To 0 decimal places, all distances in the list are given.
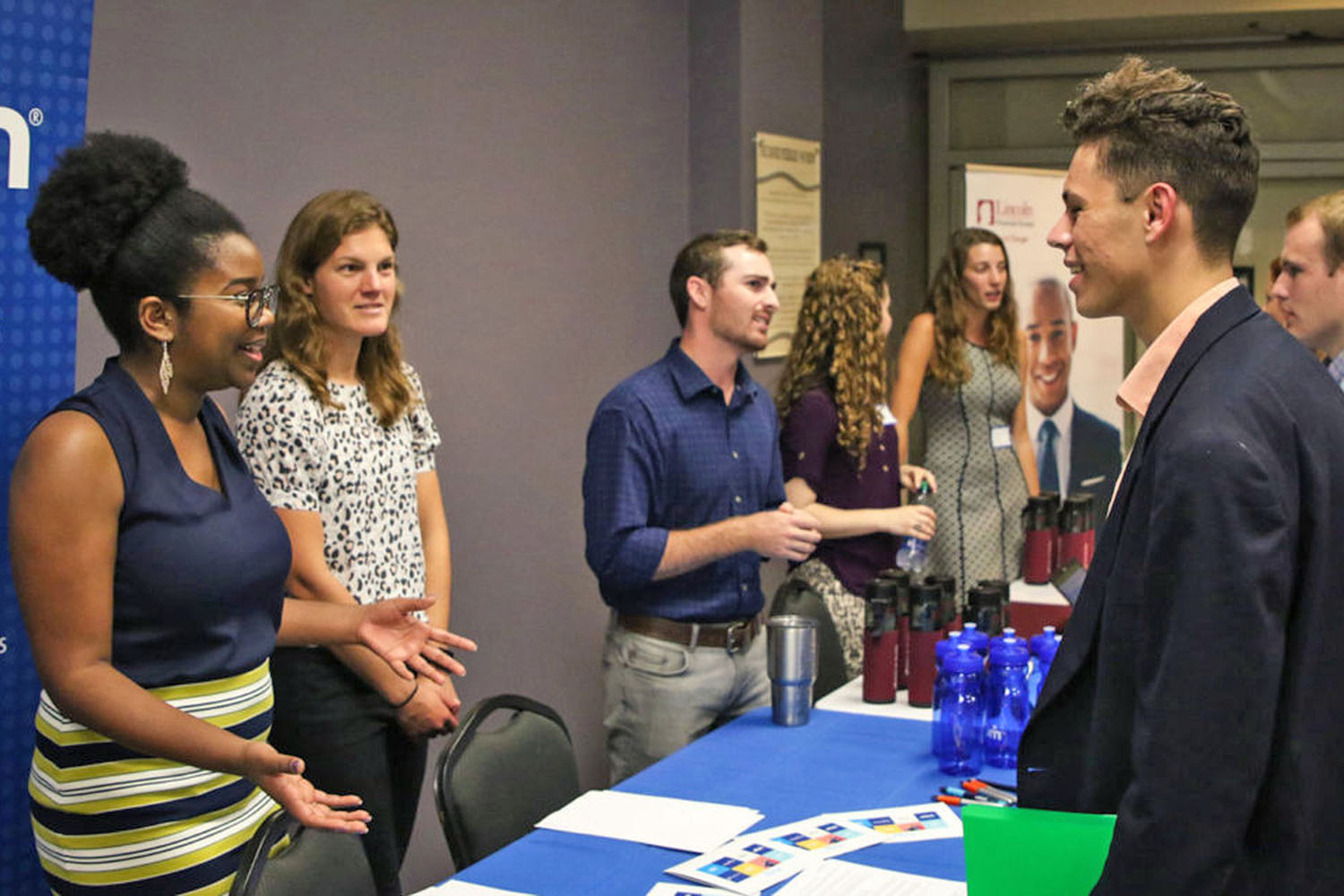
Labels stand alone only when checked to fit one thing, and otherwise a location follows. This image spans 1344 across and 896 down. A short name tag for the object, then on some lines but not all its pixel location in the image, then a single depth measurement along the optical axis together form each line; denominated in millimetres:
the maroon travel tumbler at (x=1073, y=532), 3863
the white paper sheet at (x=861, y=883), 1784
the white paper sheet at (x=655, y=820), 1994
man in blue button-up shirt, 2975
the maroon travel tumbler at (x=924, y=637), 2789
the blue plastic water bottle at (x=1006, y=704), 2379
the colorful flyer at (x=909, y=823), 2012
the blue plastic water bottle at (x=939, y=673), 2404
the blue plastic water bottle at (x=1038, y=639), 2656
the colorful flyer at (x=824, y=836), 1952
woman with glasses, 1861
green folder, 1313
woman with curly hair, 3637
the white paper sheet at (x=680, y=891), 1785
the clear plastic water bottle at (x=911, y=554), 3629
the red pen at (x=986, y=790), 2199
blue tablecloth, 1879
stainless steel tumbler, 2617
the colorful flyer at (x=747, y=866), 1816
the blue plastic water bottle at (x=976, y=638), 2520
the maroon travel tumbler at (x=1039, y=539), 3797
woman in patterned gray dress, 4430
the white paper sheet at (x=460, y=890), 1817
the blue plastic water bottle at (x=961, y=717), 2340
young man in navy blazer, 1186
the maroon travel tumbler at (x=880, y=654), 2785
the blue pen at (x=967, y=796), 2171
